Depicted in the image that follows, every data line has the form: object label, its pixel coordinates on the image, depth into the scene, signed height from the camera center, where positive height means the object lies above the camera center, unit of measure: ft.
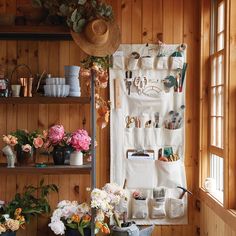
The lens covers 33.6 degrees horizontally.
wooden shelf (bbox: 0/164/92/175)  9.18 -1.27
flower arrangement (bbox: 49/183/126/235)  9.11 -2.32
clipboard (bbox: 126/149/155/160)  11.01 -1.10
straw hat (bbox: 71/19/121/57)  9.16 +1.86
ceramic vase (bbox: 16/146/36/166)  9.50 -0.98
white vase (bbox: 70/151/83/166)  9.53 -1.03
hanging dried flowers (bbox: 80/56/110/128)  9.86 +1.03
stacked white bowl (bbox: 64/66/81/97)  9.66 +0.92
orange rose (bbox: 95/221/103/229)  9.32 -2.58
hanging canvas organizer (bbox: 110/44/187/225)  10.98 -0.31
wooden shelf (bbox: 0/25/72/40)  9.34 +2.07
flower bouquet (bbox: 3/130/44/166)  9.36 -0.66
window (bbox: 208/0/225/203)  10.11 +0.48
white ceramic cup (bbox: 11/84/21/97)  9.51 +0.63
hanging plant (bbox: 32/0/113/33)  9.09 +2.51
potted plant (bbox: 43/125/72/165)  9.50 -0.66
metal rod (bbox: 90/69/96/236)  9.31 -0.73
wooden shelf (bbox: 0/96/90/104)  9.31 +0.38
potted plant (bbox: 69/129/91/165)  9.43 -0.68
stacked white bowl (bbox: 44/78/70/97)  9.32 +0.67
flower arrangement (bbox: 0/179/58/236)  9.25 -2.33
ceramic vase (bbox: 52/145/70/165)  9.56 -0.93
